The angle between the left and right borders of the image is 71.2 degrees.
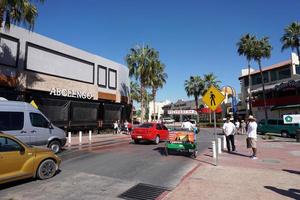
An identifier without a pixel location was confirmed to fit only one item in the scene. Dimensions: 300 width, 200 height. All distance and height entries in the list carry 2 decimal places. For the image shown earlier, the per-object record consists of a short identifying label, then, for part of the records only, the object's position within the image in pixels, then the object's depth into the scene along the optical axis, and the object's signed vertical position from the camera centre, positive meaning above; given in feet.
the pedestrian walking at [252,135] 32.05 -2.62
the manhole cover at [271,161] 29.58 -6.22
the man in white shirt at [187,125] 37.19 -1.21
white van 28.85 -0.76
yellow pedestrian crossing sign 26.67 +2.60
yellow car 17.55 -3.70
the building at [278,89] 102.51 +15.00
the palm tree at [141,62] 98.69 +27.00
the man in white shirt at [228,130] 37.09 -2.13
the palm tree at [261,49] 109.53 +35.84
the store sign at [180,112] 46.15 +1.44
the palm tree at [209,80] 148.14 +27.36
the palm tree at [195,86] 152.37 +23.31
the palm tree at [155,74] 99.82 +21.68
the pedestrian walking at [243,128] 82.13 -3.96
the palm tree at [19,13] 41.25 +21.71
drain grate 16.96 -6.28
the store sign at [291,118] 49.91 -0.25
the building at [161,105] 232.81 +18.59
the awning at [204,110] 176.61 +6.95
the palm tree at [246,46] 110.96 +38.31
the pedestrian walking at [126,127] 81.75 -3.14
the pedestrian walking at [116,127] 78.31 -3.00
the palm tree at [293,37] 92.97 +36.04
